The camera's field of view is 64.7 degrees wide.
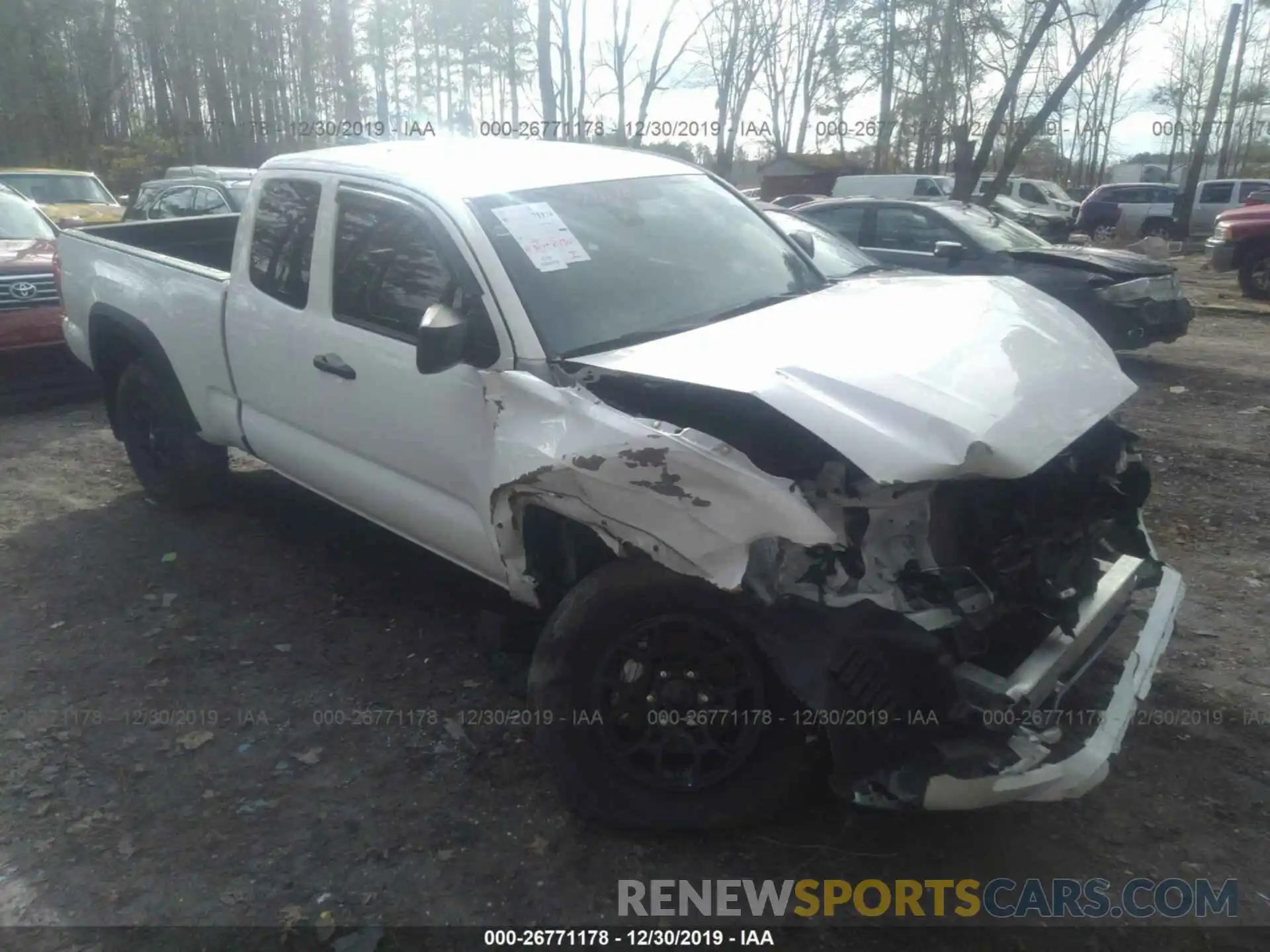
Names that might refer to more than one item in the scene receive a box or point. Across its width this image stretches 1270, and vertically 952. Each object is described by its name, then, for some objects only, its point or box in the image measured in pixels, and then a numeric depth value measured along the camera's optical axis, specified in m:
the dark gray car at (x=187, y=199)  11.95
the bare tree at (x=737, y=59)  34.59
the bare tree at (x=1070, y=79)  13.84
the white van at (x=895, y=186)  22.05
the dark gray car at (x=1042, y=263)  8.46
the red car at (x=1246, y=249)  13.17
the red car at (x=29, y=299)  7.47
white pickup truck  2.52
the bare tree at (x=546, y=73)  21.14
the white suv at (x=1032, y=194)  25.64
